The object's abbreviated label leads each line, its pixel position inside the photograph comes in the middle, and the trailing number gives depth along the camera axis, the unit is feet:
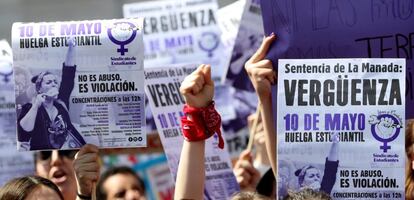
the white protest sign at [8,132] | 34.32
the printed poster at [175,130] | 33.29
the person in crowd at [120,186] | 36.87
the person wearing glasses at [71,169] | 28.50
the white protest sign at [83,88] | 28.92
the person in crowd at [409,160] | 29.20
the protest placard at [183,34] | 45.80
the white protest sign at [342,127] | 26.28
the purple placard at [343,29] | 28.32
